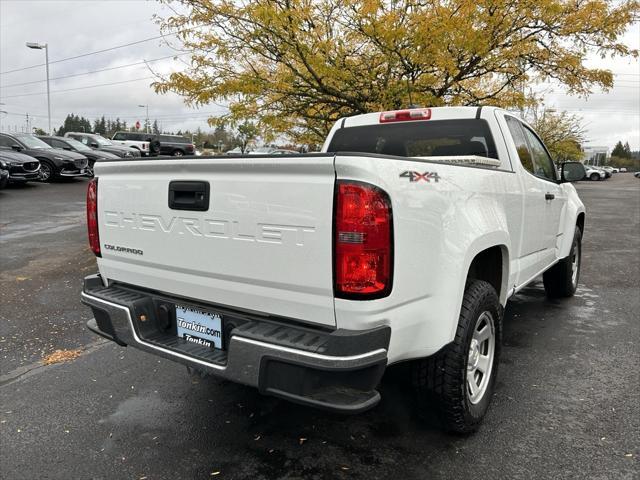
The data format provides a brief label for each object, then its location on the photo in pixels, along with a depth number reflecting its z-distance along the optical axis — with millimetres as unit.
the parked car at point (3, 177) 13828
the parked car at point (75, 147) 20203
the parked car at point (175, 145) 30156
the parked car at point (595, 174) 50562
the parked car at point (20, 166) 15094
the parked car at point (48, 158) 17203
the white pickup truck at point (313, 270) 2143
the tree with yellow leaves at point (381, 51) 6566
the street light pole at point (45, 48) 33616
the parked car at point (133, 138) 32066
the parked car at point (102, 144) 22977
